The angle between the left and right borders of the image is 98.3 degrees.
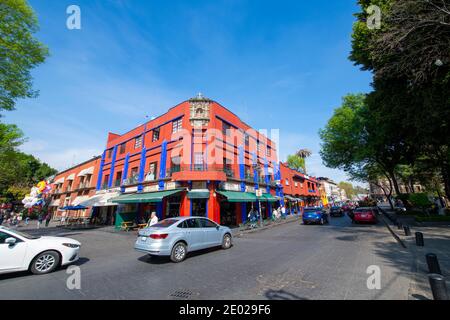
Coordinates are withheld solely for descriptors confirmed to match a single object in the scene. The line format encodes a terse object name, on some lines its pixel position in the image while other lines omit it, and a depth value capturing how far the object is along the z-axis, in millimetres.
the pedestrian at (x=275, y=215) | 23716
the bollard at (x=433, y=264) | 4805
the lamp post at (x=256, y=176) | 22922
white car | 5512
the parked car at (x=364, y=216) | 17141
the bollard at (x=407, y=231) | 10295
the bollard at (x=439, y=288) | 3441
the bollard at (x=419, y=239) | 8080
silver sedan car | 6941
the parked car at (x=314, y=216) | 18828
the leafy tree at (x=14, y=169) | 18031
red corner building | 16656
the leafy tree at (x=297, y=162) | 54344
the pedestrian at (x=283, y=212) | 26022
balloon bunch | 22219
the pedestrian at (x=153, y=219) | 12269
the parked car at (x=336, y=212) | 28431
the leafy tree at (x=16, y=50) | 10807
